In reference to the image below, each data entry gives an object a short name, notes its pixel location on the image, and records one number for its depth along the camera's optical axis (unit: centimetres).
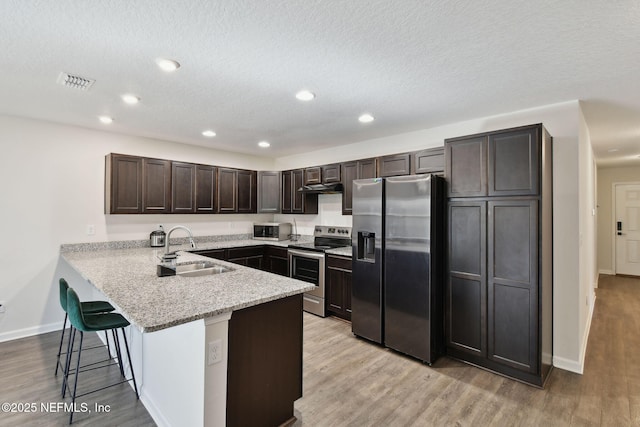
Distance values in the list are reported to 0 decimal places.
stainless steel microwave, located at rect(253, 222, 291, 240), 533
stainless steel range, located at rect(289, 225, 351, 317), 423
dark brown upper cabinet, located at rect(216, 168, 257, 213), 494
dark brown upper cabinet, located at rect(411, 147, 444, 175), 347
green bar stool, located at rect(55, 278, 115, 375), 240
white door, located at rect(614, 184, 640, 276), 655
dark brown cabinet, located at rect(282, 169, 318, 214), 515
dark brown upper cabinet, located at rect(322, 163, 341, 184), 458
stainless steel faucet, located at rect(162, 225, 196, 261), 289
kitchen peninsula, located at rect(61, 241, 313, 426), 164
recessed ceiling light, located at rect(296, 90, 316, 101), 273
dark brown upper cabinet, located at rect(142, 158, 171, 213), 414
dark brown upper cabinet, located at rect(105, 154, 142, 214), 390
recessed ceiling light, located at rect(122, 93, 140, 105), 282
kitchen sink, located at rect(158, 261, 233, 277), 253
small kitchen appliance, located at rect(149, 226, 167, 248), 441
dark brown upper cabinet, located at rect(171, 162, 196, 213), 441
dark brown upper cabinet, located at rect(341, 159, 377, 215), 414
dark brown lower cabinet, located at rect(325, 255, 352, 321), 395
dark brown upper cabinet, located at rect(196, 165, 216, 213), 466
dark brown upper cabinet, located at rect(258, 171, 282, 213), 543
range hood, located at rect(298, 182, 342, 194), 451
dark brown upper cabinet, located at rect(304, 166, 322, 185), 485
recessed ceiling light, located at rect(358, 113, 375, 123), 337
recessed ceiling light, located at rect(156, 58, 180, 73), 215
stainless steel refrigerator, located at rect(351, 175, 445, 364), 296
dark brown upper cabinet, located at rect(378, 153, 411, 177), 377
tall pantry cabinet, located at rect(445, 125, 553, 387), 257
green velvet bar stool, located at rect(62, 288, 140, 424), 204
